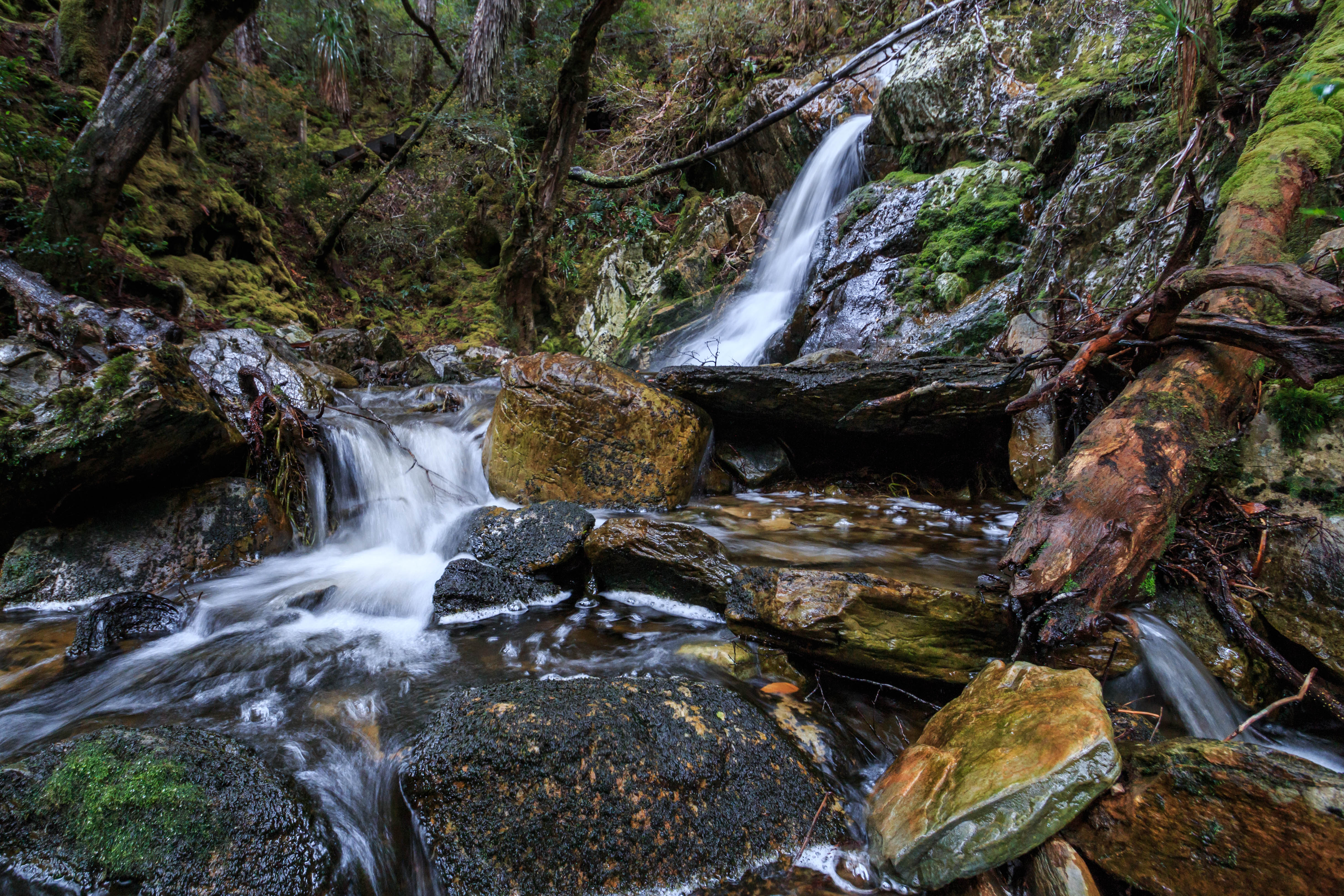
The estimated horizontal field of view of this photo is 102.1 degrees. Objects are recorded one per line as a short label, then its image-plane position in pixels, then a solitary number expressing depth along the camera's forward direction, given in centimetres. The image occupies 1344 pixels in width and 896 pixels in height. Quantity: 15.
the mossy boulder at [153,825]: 157
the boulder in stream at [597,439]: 471
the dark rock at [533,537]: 351
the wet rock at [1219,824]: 133
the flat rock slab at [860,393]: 424
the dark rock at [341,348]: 852
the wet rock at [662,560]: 329
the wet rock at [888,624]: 243
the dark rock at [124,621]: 290
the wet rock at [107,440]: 325
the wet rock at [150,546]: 333
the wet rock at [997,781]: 156
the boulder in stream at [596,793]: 170
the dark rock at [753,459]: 533
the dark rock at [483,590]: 339
